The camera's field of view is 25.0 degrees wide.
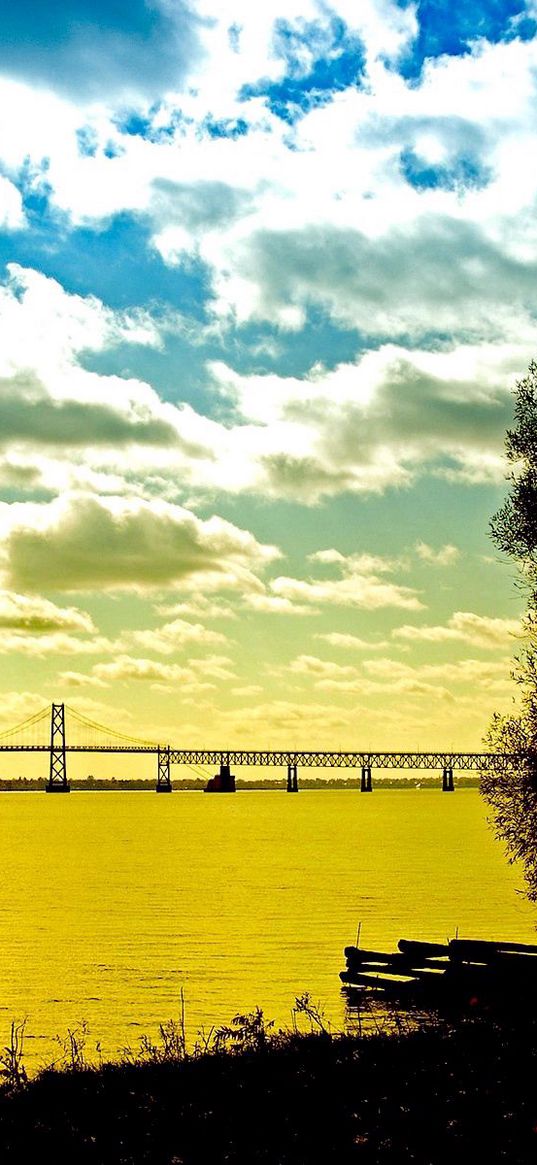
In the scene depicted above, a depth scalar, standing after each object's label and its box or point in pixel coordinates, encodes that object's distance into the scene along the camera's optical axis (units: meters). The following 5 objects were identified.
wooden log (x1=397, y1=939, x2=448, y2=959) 30.55
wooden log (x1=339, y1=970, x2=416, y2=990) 30.38
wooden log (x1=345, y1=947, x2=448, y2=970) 30.34
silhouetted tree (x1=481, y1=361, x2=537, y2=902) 34.06
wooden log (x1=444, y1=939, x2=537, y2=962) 29.35
